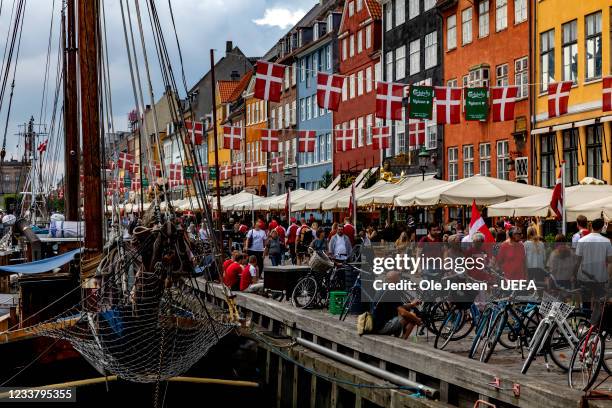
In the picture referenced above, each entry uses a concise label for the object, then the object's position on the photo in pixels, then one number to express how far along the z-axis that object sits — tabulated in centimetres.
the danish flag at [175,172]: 6056
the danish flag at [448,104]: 2898
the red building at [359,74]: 5800
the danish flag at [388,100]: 2880
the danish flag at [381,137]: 3719
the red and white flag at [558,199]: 1997
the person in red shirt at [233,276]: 2422
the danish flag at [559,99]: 2836
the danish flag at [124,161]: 6309
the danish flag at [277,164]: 5218
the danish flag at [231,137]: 4312
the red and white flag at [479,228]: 1764
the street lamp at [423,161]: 4407
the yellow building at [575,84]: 3381
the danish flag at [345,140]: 4053
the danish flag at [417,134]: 3875
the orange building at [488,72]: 3962
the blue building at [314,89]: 6650
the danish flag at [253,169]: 5518
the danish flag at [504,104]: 2886
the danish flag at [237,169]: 5426
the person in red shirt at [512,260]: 1500
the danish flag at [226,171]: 5736
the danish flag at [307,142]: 4078
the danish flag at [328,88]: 2886
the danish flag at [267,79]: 2644
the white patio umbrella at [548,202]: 2117
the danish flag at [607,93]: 2566
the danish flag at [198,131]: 4033
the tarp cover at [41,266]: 1783
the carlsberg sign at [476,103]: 2870
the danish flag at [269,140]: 4319
